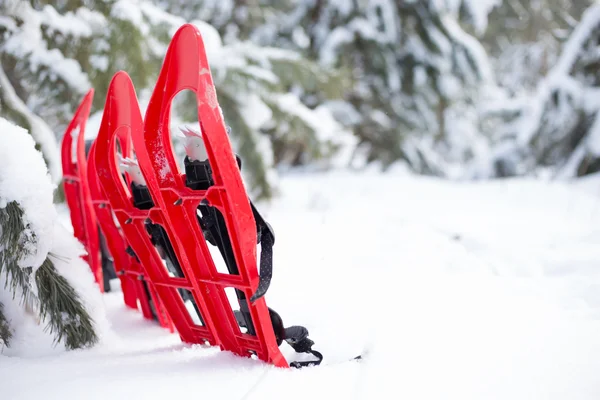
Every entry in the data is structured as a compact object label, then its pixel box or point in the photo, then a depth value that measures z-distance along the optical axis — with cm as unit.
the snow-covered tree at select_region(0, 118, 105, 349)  130
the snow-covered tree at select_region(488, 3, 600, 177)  554
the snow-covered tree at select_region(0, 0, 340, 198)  258
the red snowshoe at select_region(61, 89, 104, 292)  209
